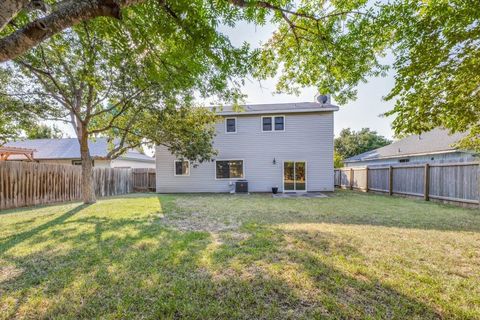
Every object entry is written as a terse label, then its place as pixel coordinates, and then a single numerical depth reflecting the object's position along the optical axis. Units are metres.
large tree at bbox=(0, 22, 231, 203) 4.17
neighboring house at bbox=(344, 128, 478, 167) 13.88
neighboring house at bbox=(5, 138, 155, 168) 17.62
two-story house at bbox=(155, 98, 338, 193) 12.85
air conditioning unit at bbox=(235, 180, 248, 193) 12.80
